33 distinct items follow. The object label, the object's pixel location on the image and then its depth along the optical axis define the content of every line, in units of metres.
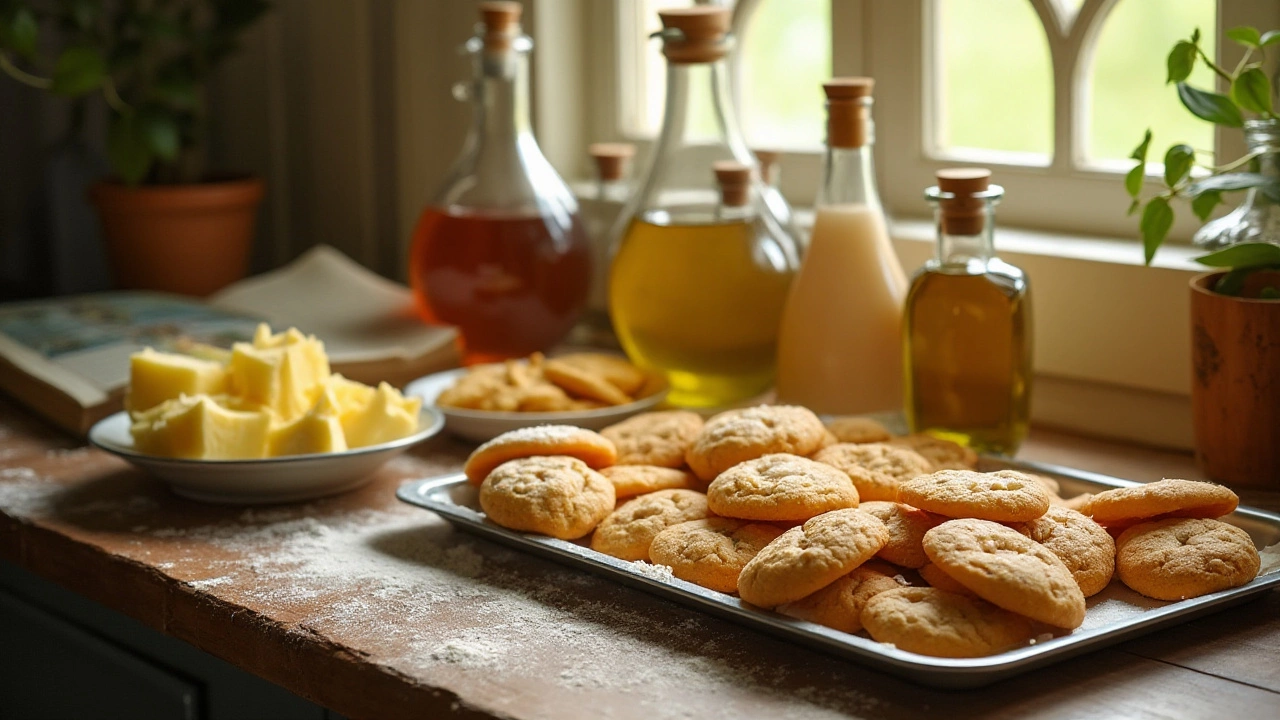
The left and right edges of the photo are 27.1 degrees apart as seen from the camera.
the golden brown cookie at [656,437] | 1.60
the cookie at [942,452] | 1.57
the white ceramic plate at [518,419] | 1.72
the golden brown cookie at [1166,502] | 1.44
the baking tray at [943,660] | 1.34
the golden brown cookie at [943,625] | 1.35
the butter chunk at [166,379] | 1.67
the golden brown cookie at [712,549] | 1.44
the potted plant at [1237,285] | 1.54
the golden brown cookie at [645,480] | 1.55
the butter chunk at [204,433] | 1.62
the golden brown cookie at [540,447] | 1.56
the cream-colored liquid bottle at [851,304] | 1.72
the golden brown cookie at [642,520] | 1.49
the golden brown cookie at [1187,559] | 1.40
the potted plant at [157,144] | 2.19
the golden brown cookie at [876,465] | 1.51
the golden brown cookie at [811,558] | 1.38
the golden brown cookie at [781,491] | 1.45
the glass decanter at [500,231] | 1.89
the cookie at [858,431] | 1.60
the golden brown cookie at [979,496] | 1.41
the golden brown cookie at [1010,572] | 1.35
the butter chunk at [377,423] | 1.67
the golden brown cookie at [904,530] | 1.42
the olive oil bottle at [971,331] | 1.63
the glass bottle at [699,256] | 1.79
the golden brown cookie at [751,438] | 1.54
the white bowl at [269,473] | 1.61
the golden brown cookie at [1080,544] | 1.42
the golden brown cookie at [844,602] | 1.39
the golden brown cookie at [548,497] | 1.51
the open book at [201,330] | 1.85
